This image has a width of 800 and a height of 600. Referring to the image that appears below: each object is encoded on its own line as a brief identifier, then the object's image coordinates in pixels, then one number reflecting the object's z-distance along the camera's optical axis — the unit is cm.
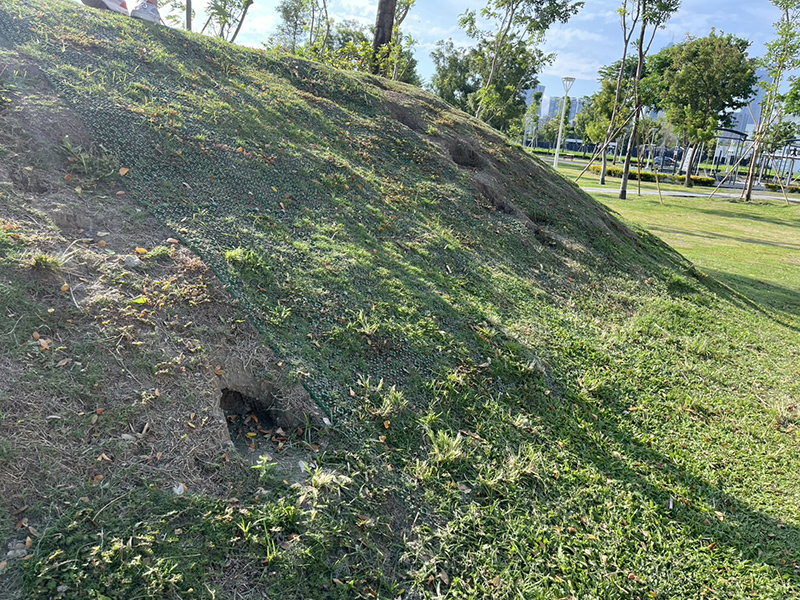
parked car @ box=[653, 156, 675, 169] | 6117
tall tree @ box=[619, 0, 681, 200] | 1784
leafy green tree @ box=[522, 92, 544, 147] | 4516
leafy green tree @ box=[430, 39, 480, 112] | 3641
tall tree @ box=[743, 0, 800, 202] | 2128
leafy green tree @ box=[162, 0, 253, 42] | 1033
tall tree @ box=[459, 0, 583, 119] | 1592
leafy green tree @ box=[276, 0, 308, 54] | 2756
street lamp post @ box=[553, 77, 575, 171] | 1656
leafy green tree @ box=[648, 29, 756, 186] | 3069
